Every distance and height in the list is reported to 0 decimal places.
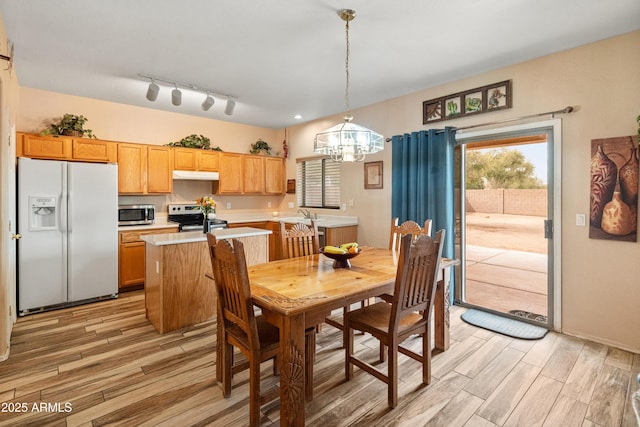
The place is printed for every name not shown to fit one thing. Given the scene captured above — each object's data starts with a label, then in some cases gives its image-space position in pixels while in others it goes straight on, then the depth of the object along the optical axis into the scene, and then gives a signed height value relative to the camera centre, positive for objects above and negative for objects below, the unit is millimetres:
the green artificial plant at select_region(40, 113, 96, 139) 4051 +1116
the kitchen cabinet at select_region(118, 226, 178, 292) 4215 -646
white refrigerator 3447 -241
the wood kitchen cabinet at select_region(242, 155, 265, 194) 5805 +699
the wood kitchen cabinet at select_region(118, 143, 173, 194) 4473 +635
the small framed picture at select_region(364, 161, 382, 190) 4633 +539
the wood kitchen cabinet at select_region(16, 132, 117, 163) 3832 +820
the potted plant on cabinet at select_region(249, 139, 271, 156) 6074 +1231
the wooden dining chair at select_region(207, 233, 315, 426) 1759 -697
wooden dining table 1712 -493
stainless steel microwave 4387 -28
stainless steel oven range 4914 -96
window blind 5484 +513
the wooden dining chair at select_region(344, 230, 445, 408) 1975 -734
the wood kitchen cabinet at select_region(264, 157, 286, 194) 6090 +706
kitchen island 3051 -697
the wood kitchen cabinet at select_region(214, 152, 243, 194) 5480 +665
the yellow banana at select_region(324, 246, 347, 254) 2400 -297
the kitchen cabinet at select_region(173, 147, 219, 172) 4996 +854
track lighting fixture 3451 +1482
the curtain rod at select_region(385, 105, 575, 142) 2914 +940
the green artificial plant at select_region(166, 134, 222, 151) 5129 +1143
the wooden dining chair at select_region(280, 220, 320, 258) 2956 -279
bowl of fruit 2398 -320
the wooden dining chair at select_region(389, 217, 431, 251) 3033 -190
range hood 4918 +582
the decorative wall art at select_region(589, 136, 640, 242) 2629 +182
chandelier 2496 +577
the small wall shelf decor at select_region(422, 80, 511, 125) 3357 +1232
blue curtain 3717 +393
